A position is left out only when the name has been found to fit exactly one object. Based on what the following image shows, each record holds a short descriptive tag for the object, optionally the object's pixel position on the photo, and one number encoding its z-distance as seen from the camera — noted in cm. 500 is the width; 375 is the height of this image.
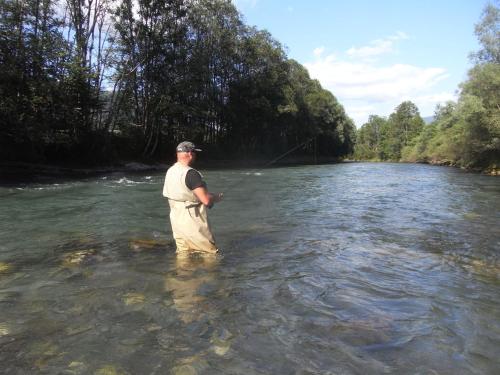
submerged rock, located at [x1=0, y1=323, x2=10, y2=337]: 412
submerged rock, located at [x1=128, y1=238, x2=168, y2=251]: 782
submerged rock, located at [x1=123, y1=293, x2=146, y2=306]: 500
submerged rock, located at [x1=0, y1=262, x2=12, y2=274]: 632
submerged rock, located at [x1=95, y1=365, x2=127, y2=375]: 344
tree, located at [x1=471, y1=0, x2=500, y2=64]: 3388
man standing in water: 622
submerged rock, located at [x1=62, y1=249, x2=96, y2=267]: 674
